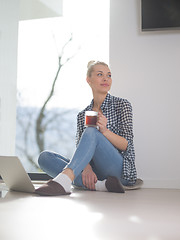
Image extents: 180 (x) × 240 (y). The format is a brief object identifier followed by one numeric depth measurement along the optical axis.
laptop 2.03
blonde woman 2.15
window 3.64
